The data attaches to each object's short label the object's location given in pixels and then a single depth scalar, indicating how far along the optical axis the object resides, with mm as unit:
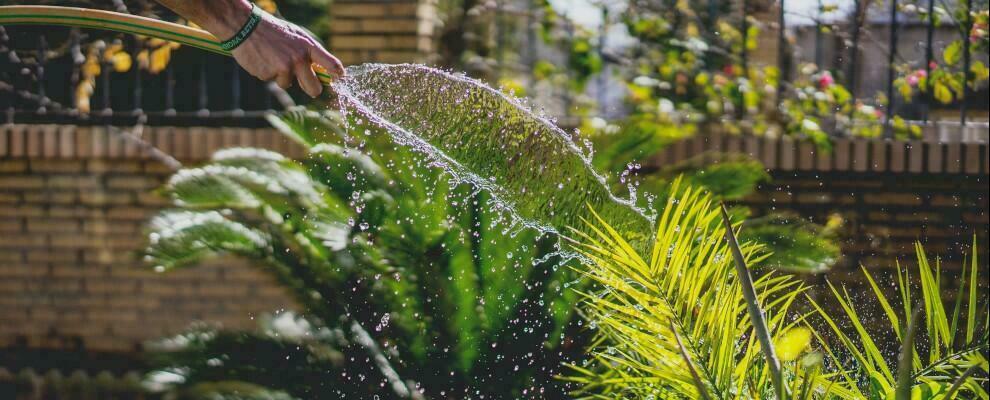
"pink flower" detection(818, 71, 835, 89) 5378
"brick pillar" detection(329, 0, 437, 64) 5352
